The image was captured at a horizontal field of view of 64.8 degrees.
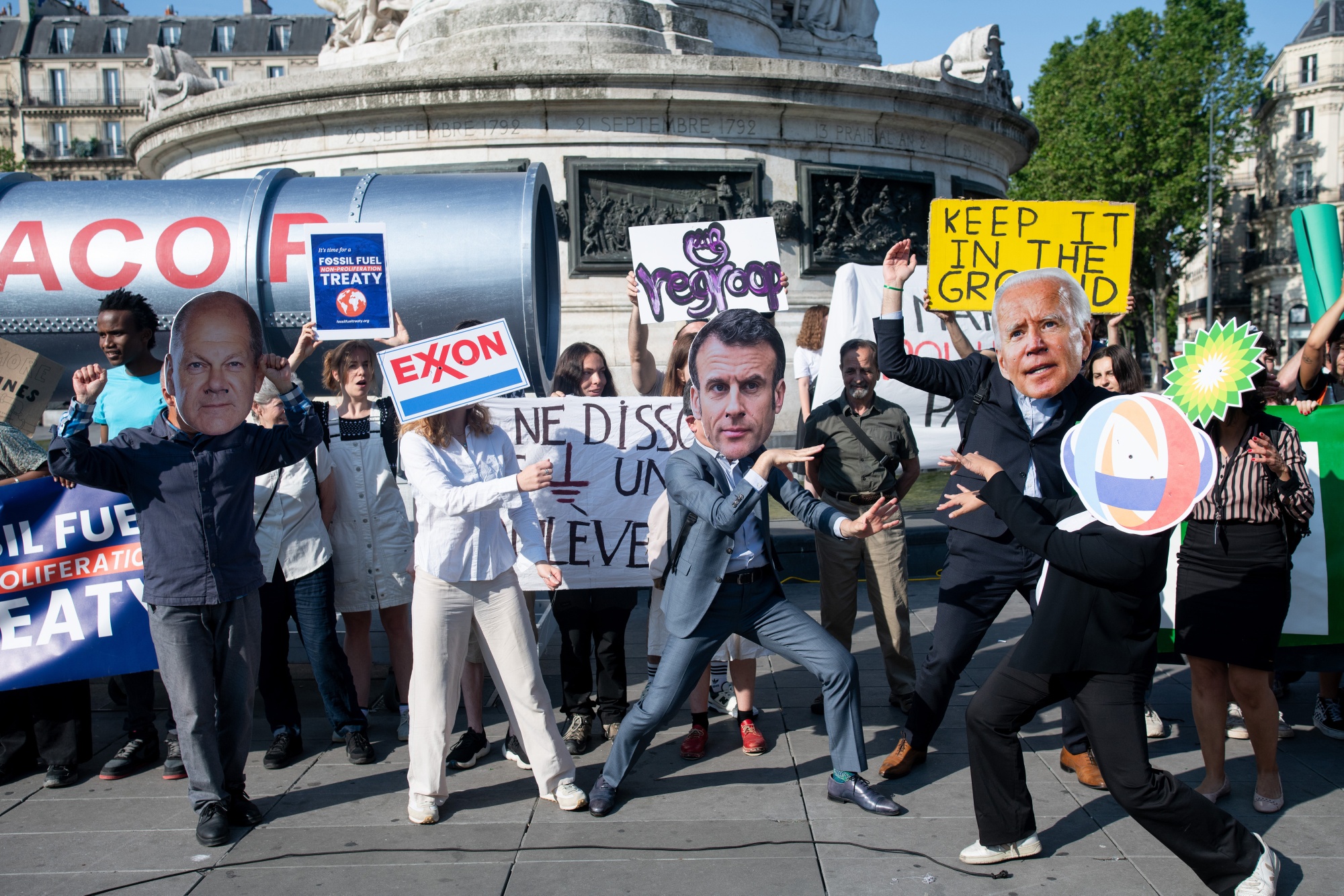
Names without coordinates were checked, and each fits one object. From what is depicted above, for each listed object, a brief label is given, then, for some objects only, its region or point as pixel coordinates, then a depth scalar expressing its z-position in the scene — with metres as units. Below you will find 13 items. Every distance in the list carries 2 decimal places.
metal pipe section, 6.18
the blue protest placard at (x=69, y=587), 4.62
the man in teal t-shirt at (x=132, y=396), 4.59
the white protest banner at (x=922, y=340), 8.75
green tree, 41.03
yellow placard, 5.93
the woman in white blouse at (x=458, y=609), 4.10
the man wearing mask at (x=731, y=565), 4.00
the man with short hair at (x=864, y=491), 5.18
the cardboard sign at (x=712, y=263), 6.59
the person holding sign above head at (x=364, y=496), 5.00
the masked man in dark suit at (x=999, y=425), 3.72
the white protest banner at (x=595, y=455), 5.54
